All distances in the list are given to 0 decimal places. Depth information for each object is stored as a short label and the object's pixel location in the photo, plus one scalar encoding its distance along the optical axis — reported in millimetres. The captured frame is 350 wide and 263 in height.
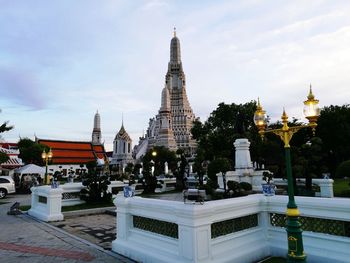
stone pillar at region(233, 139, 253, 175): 19359
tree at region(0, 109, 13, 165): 24719
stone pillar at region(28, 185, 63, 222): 13013
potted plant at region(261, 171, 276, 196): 7428
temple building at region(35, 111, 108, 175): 60966
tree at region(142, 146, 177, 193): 23531
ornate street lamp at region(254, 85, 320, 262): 4980
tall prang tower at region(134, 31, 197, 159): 106188
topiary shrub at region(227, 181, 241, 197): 10265
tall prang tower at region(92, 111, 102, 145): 110444
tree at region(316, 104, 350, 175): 38812
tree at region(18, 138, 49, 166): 53906
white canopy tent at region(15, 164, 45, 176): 32241
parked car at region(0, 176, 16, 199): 24095
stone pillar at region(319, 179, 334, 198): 16000
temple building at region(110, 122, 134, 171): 109438
